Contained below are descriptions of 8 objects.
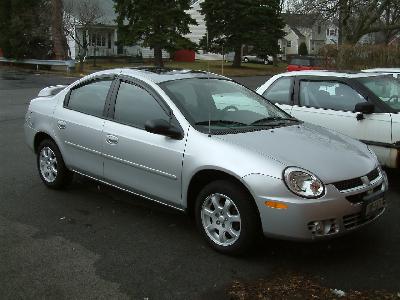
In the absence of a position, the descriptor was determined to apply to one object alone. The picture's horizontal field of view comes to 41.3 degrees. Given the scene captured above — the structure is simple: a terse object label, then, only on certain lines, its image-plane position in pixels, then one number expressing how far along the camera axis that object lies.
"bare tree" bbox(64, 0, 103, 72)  34.91
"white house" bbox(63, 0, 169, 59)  45.69
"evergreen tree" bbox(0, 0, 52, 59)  34.25
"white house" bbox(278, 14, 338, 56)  79.12
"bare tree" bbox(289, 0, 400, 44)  28.27
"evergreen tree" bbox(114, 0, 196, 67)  34.03
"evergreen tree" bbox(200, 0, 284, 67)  41.06
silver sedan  4.11
